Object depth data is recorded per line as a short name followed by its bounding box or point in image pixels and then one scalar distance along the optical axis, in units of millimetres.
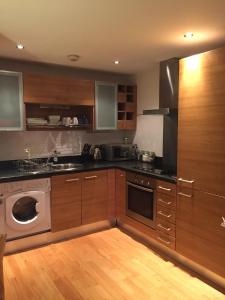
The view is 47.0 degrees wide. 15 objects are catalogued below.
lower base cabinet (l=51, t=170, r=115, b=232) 3191
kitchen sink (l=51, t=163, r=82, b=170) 3583
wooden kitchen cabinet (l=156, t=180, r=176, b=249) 2709
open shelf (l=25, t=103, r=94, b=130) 3509
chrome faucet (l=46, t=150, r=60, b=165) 3775
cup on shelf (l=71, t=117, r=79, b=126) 3673
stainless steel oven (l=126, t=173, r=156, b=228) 3012
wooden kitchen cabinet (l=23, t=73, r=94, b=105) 3219
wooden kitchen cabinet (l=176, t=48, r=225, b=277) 2199
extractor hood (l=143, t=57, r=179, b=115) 3027
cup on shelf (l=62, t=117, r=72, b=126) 3615
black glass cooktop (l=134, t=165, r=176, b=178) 2978
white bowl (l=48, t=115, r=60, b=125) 3543
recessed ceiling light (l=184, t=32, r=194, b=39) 2305
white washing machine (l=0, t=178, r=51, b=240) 2875
